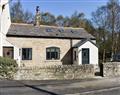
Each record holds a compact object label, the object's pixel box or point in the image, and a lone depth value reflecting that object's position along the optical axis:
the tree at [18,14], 29.28
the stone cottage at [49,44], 17.02
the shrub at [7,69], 10.43
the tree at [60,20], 33.02
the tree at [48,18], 32.20
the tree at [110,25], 26.27
